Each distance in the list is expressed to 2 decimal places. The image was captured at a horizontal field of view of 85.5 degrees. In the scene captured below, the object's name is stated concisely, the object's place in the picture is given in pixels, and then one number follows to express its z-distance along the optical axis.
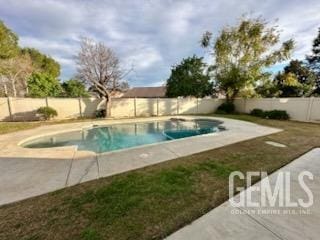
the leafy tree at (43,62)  23.46
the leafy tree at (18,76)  17.96
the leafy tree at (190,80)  20.66
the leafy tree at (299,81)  20.86
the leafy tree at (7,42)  13.34
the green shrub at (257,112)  15.55
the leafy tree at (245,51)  15.78
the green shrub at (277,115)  13.76
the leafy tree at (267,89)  17.70
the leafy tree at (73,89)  20.88
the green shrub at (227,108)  18.94
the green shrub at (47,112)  13.16
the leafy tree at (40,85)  18.33
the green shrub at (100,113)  15.82
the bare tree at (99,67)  14.46
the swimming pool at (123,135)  7.57
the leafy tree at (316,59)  22.01
